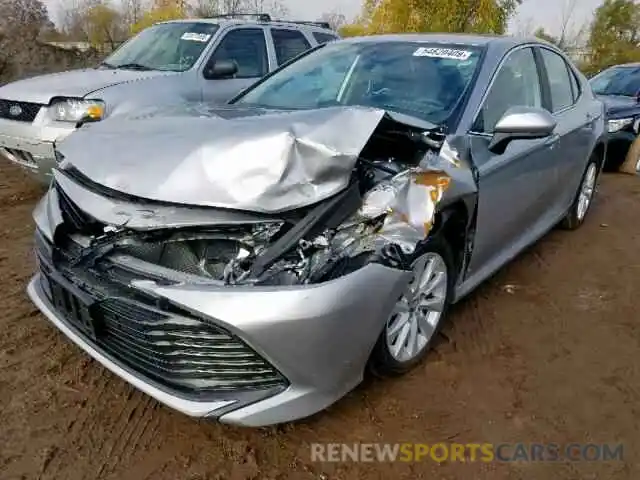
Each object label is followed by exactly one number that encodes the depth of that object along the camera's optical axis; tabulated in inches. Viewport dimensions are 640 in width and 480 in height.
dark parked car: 327.3
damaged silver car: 85.4
